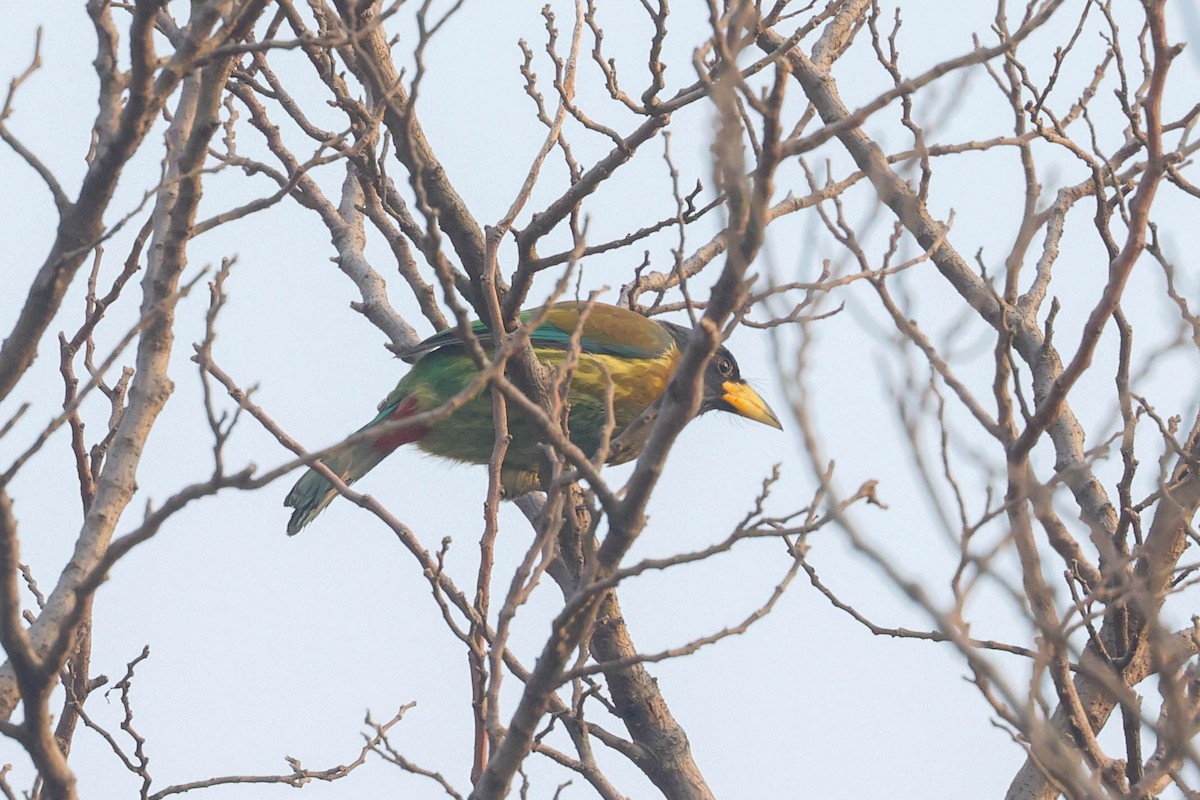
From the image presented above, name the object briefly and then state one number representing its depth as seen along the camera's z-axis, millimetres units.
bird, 11242
